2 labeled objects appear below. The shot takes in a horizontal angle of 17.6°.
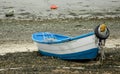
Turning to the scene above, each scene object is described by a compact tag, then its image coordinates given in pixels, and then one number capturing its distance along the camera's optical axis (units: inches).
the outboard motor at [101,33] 489.7
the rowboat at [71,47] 498.9
